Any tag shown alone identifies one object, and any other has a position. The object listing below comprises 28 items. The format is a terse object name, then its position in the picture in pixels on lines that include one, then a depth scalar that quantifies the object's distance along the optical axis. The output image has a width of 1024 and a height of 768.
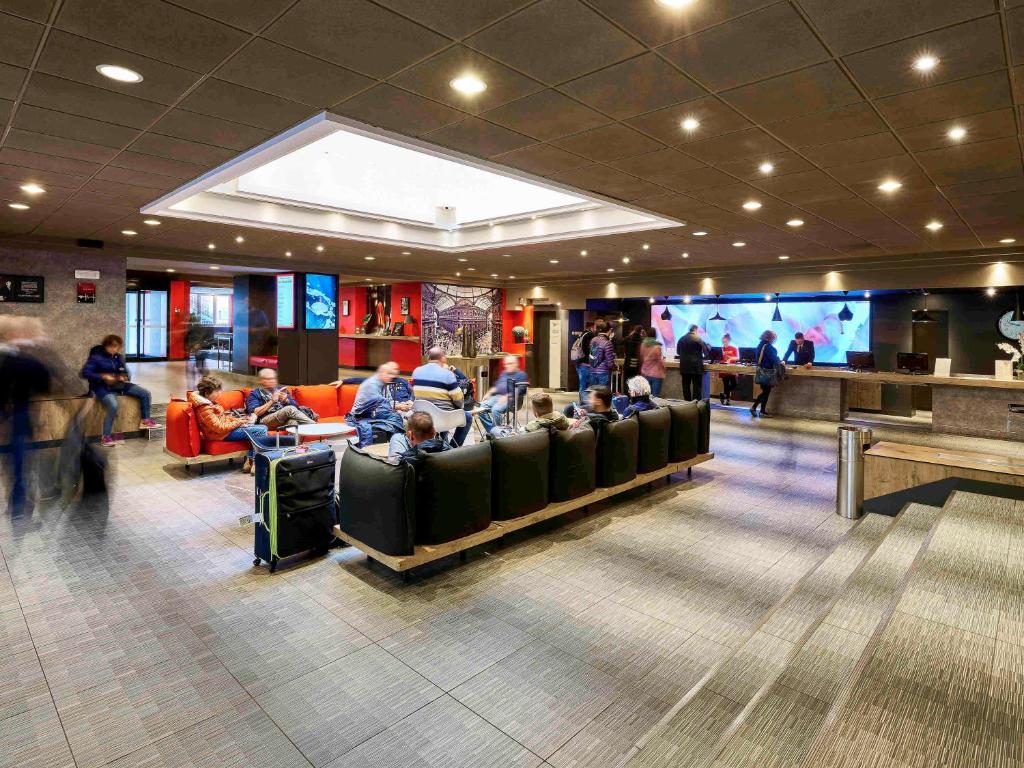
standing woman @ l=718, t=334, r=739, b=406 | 13.66
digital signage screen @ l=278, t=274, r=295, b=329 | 13.38
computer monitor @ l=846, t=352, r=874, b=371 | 11.08
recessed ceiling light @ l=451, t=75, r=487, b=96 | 3.38
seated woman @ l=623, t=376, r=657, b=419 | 6.44
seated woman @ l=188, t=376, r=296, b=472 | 6.45
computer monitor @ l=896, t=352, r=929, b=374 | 10.30
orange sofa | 6.65
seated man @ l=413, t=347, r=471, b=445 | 6.68
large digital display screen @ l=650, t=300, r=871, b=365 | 12.91
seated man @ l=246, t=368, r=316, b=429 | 6.21
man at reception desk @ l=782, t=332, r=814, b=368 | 12.66
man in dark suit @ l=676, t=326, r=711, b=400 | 11.81
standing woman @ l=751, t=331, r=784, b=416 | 11.21
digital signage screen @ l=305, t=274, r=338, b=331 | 13.42
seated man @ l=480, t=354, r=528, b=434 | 6.98
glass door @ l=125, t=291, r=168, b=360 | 19.84
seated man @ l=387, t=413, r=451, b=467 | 4.04
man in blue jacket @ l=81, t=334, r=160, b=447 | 8.25
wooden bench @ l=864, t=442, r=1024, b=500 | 4.65
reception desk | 9.41
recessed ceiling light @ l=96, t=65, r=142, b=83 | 3.25
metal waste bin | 5.45
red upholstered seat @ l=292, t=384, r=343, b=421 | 8.49
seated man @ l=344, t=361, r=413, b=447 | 6.86
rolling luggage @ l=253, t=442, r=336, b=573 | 4.09
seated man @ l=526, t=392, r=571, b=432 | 4.91
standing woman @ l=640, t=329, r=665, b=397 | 11.56
